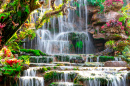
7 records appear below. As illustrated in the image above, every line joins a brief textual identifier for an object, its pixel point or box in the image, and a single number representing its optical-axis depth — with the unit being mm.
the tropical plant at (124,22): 17241
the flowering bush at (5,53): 7980
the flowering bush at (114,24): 15387
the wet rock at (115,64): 9420
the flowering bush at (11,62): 6498
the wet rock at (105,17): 17594
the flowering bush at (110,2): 17875
